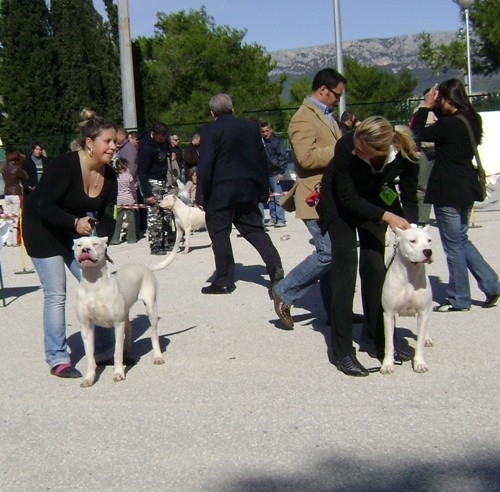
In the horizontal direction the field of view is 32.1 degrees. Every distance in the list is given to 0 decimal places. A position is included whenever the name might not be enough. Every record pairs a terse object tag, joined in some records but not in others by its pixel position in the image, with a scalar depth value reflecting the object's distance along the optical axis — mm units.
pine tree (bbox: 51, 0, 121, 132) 33812
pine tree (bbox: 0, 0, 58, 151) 31297
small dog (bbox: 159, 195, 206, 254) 13070
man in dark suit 9156
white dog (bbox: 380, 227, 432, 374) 5988
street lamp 26797
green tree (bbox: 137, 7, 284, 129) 41438
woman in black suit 5820
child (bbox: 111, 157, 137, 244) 14492
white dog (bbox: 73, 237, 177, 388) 5875
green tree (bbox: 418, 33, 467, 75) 49031
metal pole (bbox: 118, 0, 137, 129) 21406
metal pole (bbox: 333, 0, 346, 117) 23422
